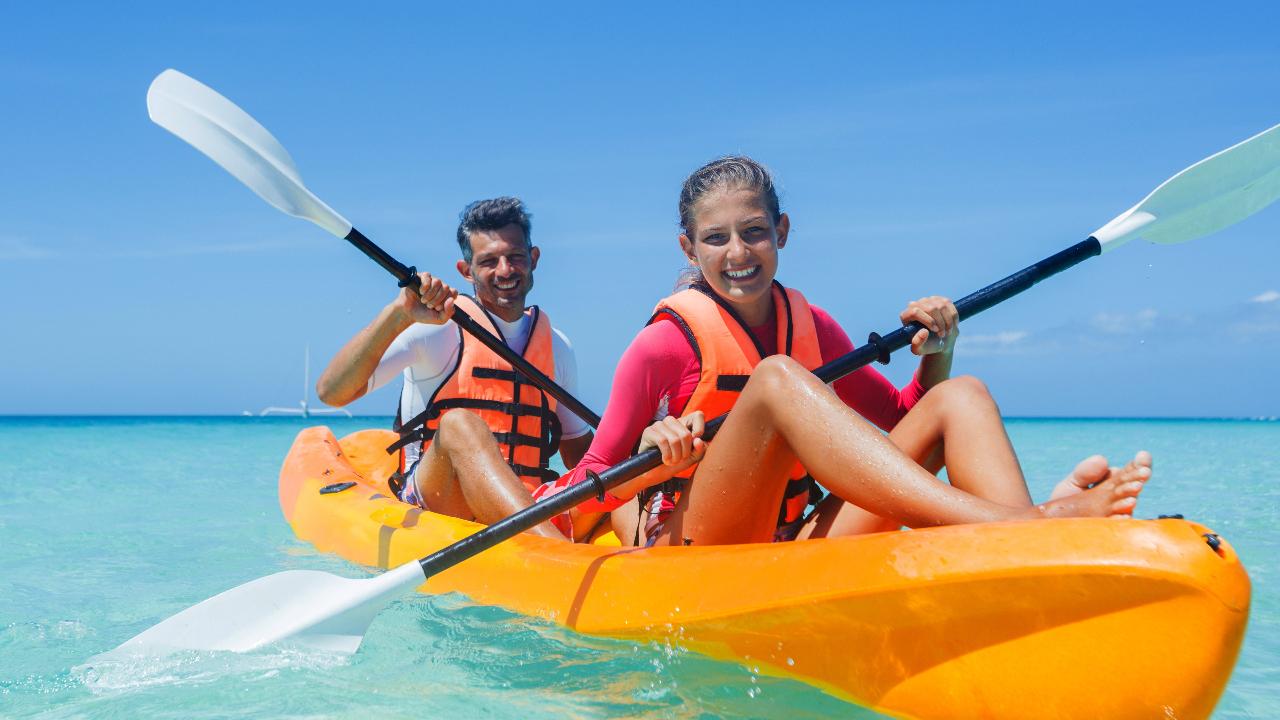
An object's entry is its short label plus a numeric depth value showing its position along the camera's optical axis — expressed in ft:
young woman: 6.50
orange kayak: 5.28
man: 11.08
